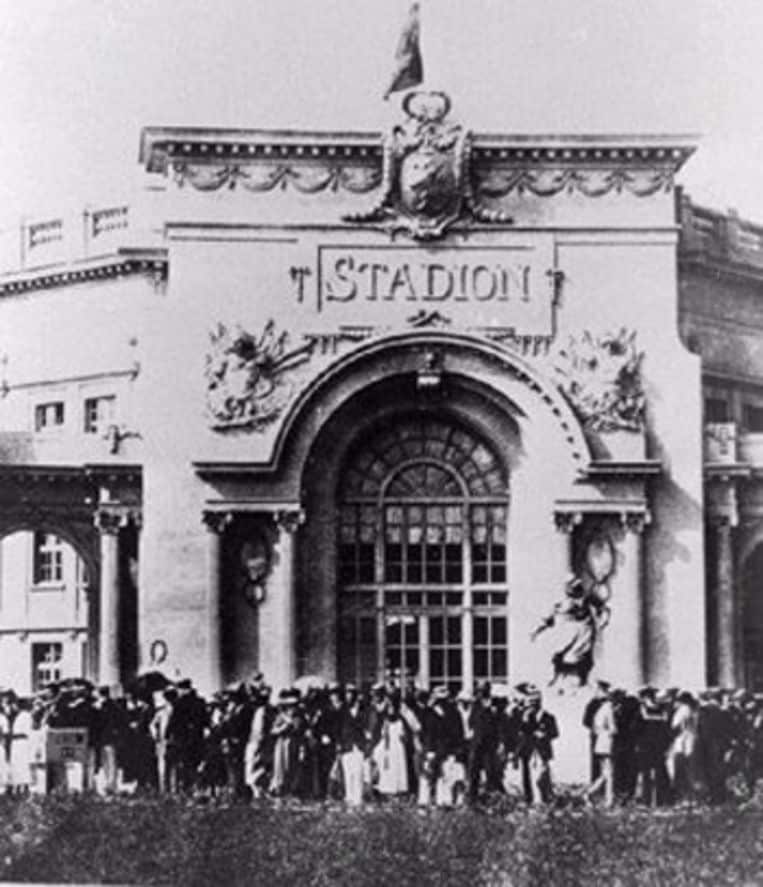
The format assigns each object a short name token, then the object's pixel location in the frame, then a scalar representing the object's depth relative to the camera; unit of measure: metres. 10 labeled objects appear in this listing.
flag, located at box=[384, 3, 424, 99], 27.97
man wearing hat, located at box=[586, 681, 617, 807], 22.78
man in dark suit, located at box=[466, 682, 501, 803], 22.92
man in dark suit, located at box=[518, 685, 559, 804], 22.86
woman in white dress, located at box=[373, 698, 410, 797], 23.36
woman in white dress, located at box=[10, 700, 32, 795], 28.37
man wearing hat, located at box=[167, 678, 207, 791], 23.53
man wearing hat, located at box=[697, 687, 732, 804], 22.53
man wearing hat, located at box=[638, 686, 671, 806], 22.89
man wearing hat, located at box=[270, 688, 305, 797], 23.19
